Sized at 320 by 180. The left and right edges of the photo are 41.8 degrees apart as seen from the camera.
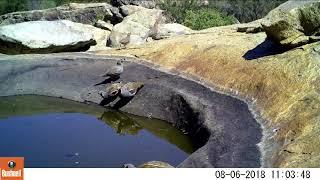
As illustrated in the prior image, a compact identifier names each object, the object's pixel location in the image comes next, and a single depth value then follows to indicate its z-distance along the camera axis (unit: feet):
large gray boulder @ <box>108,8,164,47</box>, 59.99
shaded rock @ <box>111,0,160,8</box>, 72.28
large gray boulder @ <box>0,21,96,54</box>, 57.84
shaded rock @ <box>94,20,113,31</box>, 66.09
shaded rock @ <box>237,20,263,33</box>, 49.62
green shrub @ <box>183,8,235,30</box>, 66.79
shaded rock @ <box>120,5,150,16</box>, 69.21
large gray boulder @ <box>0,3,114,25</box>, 68.63
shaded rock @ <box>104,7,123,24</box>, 68.97
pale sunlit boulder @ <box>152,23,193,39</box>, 60.99
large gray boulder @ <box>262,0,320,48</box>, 41.63
